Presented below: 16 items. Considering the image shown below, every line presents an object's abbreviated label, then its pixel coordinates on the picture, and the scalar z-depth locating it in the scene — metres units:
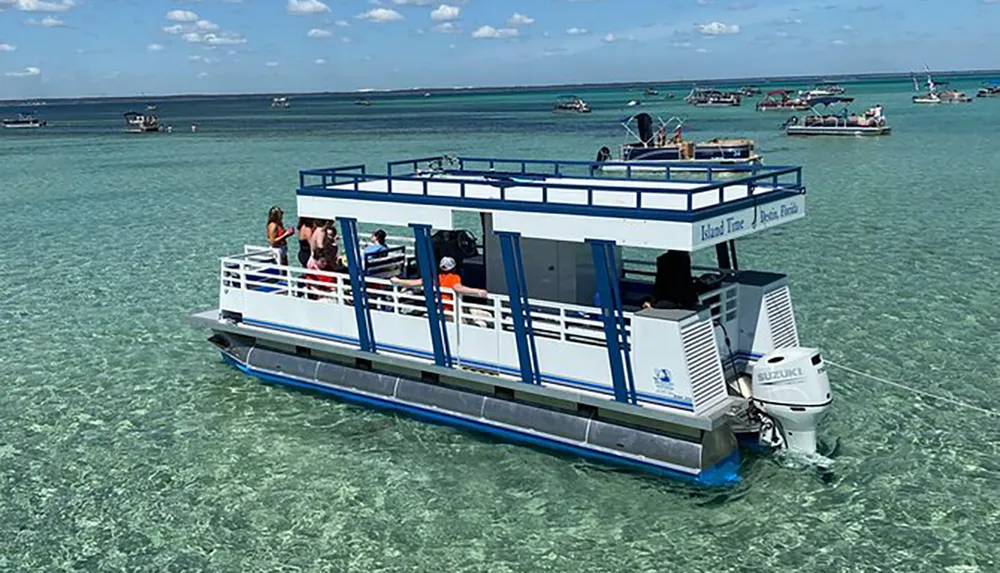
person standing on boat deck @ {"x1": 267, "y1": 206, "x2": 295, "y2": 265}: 16.94
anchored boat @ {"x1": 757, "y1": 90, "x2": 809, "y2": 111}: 119.69
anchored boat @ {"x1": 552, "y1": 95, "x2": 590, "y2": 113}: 141.62
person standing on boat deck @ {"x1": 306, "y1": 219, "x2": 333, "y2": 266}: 15.30
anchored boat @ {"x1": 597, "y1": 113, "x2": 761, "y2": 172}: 53.66
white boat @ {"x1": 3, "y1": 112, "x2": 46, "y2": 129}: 140.62
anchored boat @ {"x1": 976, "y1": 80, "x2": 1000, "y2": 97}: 151.75
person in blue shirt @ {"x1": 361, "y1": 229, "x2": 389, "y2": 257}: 16.33
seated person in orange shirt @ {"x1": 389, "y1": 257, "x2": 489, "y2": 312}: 13.29
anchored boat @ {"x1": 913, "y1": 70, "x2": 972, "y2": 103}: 134.50
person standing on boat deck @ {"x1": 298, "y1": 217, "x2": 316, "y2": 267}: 16.15
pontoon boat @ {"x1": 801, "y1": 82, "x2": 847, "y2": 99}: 125.07
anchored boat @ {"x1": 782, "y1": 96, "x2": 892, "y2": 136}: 72.06
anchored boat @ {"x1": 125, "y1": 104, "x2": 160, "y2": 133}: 109.19
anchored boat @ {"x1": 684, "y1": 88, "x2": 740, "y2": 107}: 151.75
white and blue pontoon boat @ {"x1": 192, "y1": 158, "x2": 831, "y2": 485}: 11.19
